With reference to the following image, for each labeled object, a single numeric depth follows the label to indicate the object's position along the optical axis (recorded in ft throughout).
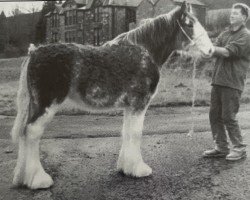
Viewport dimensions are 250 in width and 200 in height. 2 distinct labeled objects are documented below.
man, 20.11
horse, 16.57
